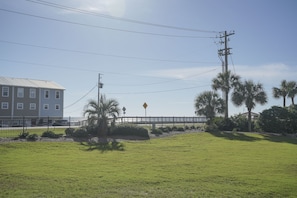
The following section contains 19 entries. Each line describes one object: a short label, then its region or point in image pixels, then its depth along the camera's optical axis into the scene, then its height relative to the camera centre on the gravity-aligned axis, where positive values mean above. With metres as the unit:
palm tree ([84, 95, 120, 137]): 27.31 +0.46
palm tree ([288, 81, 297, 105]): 54.56 +5.47
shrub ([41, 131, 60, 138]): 23.86 -1.37
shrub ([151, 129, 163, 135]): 31.89 -1.58
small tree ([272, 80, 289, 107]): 54.78 +5.29
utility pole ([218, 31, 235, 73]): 42.23 +10.14
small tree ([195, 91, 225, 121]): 39.62 +1.84
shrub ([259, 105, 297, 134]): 37.62 -0.30
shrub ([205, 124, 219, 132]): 36.47 -1.31
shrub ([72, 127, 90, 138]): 25.39 -1.36
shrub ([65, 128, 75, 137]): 25.57 -1.27
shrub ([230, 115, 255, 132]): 39.66 -0.74
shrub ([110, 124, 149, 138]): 28.73 -1.32
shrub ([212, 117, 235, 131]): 38.69 -0.72
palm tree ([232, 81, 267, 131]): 38.78 +3.00
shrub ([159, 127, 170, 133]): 33.83 -1.34
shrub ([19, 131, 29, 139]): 22.43 -1.36
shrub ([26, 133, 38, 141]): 22.25 -1.51
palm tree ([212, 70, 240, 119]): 40.44 +5.06
